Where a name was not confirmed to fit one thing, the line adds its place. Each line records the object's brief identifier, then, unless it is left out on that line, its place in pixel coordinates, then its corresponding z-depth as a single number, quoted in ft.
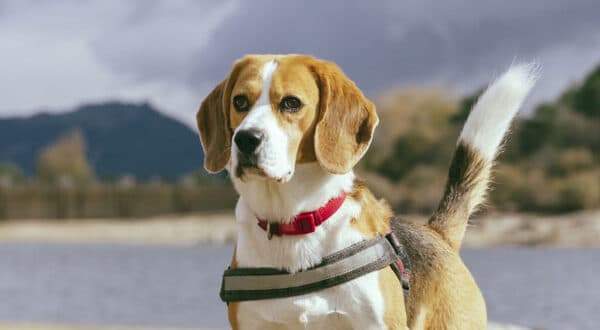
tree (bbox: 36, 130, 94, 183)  167.02
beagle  9.90
